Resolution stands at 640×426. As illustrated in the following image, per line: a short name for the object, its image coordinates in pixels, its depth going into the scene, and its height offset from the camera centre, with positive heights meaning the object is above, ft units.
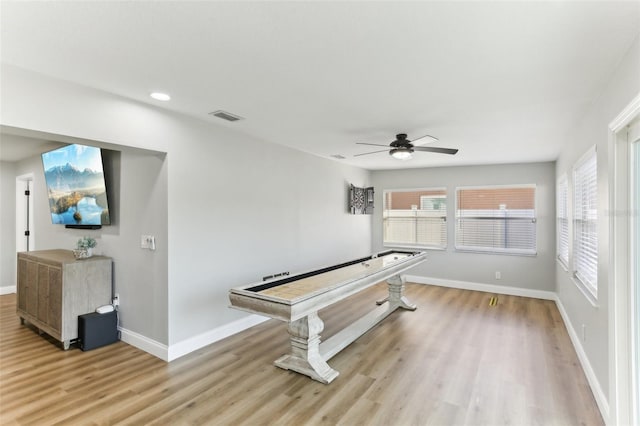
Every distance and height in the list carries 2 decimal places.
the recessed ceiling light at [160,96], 8.96 +3.43
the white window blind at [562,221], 14.14 -0.37
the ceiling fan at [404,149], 11.84 +2.46
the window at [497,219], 19.08 -0.36
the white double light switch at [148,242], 10.74 -0.94
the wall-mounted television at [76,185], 12.32 +1.24
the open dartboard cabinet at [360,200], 21.26 +0.99
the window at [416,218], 21.86 -0.32
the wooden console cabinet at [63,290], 11.09 -2.80
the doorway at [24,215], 19.27 +0.00
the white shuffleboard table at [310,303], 8.29 -2.43
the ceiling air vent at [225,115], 10.54 +3.41
